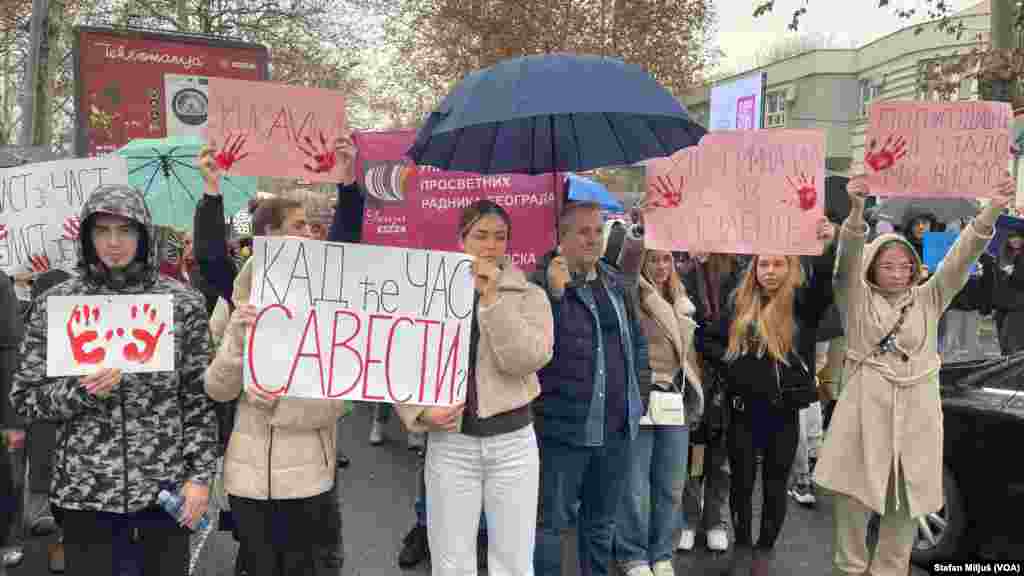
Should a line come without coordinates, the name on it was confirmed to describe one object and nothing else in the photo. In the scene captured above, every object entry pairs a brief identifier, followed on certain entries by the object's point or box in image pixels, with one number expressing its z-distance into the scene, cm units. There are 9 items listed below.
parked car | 400
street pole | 731
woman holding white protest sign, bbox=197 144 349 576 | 294
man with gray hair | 343
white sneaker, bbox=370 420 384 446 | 668
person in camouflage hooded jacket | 263
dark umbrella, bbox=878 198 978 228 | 870
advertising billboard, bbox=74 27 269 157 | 683
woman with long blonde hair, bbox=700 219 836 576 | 407
